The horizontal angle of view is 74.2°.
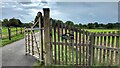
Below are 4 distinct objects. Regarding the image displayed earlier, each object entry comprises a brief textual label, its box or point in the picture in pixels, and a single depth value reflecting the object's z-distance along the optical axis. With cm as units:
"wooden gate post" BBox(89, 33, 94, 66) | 265
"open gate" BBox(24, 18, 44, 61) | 307
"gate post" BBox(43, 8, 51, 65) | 270
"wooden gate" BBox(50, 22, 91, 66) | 268
